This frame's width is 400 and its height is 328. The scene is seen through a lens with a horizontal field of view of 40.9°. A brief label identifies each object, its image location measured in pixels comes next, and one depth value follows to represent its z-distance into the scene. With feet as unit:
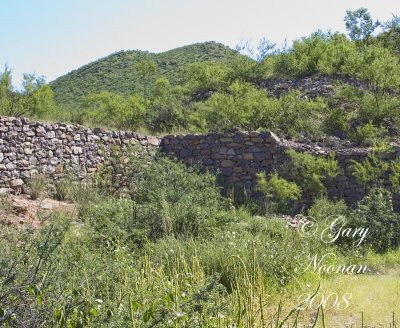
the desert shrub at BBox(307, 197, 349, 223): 32.83
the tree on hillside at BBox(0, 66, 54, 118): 46.75
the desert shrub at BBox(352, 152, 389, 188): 35.60
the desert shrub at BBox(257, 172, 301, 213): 36.14
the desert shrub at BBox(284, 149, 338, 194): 37.22
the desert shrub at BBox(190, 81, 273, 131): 46.68
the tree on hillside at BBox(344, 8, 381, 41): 74.69
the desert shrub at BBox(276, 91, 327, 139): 46.29
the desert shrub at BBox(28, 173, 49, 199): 33.71
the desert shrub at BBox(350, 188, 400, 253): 29.94
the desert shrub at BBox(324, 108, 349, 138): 48.11
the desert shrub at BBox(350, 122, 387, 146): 43.16
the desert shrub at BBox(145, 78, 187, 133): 55.16
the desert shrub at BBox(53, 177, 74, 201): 35.45
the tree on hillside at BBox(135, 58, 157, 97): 72.69
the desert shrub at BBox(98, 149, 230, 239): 28.45
